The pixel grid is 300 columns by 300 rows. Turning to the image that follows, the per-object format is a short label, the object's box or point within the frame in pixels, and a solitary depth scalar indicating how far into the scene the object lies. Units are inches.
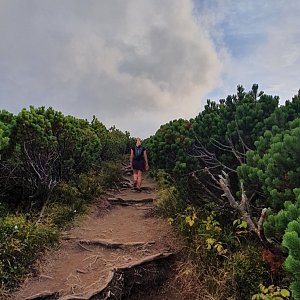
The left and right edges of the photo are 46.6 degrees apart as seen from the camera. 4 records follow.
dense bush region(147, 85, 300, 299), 149.9
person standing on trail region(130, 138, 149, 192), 429.4
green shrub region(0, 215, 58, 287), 215.3
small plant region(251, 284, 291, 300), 143.9
